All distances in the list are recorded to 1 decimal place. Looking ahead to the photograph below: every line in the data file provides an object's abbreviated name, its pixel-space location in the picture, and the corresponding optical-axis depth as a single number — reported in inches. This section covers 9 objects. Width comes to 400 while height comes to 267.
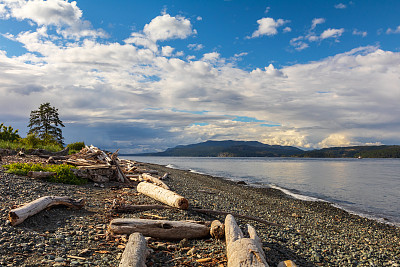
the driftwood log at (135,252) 208.2
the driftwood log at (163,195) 403.9
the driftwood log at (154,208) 386.6
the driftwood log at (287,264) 226.7
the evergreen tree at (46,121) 2133.4
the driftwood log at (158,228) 291.0
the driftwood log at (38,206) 285.6
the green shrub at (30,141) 1327.9
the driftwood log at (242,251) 201.9
